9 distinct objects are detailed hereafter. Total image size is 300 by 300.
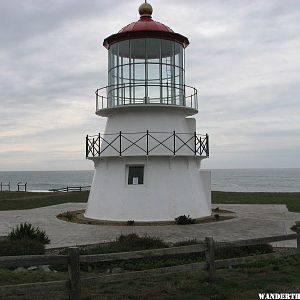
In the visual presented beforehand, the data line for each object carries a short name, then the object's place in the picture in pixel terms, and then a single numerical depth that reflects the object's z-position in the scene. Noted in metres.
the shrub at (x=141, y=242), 11.36
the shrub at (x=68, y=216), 18.90
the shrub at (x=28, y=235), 12.48
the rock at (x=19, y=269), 9.23
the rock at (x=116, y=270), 9.07
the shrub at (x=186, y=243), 11.51
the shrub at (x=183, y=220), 16.95
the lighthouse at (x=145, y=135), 17.80
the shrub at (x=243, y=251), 10.30
